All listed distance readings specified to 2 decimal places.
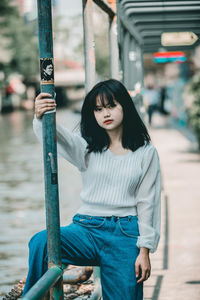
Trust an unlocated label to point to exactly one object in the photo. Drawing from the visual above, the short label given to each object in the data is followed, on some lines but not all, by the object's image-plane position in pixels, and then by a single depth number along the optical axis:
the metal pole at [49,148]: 2.67
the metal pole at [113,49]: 4.90
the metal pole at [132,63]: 7.44
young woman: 3.05
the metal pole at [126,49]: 6.85
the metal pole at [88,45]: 4.23
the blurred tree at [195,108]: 14.03
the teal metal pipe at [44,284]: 2.39
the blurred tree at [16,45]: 45.31
